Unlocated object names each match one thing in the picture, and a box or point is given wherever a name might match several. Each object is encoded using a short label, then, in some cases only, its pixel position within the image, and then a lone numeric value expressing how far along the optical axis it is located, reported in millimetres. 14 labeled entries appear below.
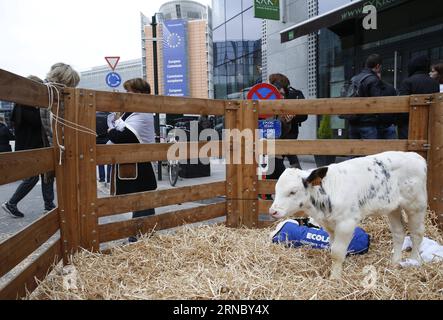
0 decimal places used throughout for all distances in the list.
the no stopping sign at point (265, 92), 5457
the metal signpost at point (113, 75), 12047
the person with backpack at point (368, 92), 5266
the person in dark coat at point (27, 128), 5391
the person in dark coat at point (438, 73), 5562
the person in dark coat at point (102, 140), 8102
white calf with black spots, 2887
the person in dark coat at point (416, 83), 5113
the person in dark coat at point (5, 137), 9461
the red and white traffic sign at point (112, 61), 12034
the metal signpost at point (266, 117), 5238
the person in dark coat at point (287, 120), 5711
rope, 3182
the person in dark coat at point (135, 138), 4191
